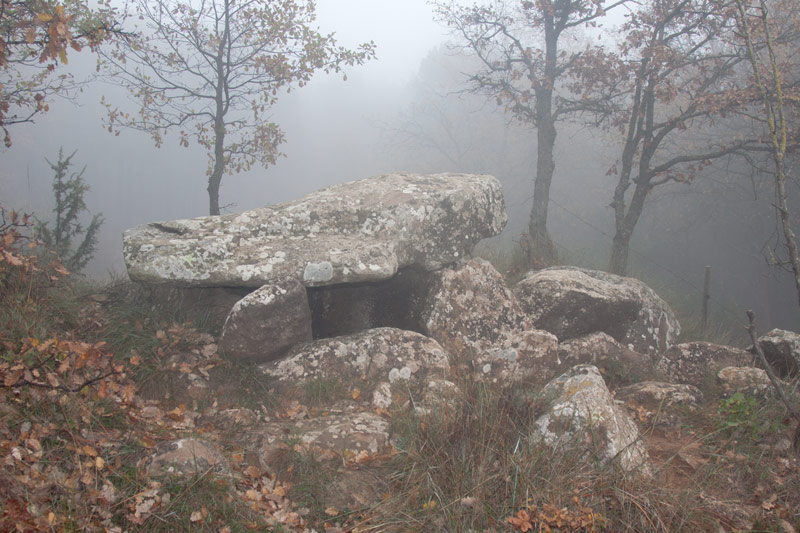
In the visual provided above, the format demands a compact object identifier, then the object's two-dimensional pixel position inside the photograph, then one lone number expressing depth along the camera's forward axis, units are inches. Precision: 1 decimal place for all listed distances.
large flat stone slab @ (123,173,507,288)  211.6
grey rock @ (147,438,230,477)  124.4
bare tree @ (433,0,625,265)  450.3
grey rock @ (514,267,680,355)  257.9
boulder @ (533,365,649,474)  136.8
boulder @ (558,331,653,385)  222.5
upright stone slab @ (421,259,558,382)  243.0
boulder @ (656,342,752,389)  227.6
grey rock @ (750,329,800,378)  220.1
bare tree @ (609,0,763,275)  383.9
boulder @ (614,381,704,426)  174.2
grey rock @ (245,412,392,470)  146.6
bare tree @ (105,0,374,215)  374.6
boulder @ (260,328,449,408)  197.3
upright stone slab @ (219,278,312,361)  201.0
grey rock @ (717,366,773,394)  185.3
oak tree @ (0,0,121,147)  147.9
